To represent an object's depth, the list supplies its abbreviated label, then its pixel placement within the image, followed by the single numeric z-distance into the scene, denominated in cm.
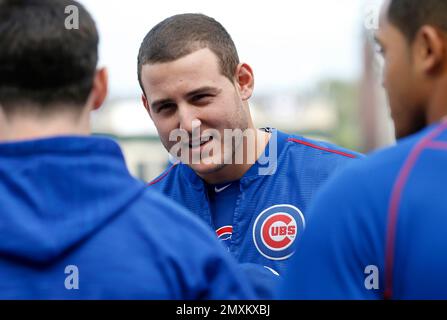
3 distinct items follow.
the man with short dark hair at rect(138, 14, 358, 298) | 225
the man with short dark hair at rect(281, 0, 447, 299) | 168
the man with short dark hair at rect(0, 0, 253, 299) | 170
